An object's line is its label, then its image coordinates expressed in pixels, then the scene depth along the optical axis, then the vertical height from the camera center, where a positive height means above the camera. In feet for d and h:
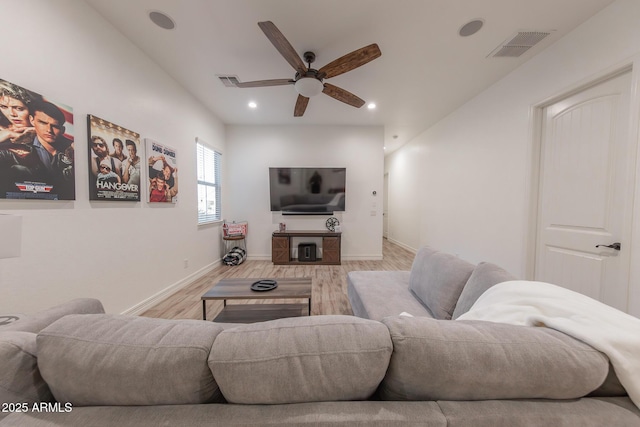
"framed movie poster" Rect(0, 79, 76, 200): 4.65 +1.24
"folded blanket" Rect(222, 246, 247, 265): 13.83 -3.35
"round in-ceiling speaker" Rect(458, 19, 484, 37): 6.48 +5.25
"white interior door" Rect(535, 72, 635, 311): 5.84 +0.38
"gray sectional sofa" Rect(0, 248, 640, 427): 1.86 -1.51
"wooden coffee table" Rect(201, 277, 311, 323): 6.36 -2.62
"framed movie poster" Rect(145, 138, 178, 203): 8.45 +1.19
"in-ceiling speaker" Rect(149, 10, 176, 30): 6.32 +5.27
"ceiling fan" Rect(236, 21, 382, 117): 5.99 +4.28
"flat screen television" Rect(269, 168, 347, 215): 14.84 +0.88
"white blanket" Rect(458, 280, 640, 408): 2.02 -1.26
